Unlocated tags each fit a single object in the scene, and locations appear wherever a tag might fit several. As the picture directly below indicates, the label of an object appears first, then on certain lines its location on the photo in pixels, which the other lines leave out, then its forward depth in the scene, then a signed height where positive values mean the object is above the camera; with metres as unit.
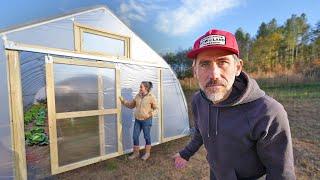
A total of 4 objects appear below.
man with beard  0.91 -0.22
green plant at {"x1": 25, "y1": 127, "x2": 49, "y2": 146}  2.73 -0.90
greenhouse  2.53 +0.01
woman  3.55 -0.55
